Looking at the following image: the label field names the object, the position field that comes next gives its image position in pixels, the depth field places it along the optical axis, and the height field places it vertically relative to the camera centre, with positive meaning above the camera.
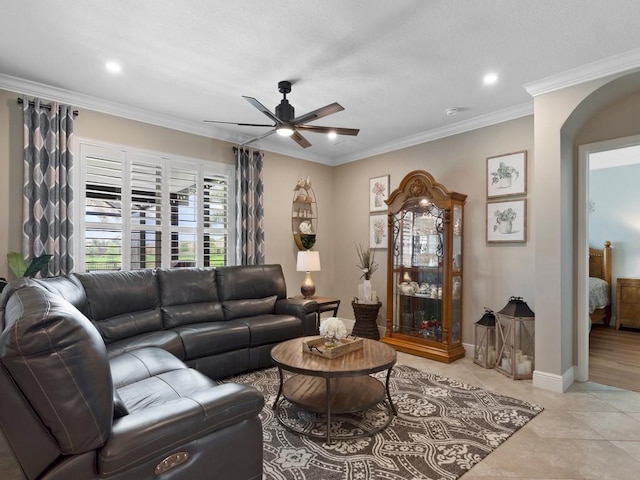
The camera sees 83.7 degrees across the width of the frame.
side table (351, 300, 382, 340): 5.06 -1.09
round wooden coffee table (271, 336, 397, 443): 2.42 -1.14
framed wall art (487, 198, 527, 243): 3.96 +0.25
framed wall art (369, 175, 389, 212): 5.44 +0.78
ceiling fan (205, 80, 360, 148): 3.13 +1.06
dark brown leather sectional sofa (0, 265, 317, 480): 1.18 -0.71
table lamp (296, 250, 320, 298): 4.97 -0.33
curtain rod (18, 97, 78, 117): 3.43 +1.36
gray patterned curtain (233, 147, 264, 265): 4.90 +0.48
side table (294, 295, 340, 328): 4.49 -0.81
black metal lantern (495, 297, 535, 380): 3.62 -1.02
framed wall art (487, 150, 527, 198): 3.97 +0.79
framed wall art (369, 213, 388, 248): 5.44 +0.19
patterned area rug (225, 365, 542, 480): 2.11 -1.33
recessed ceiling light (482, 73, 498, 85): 3.24 +1.53
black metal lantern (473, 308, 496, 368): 3.96 -1.10
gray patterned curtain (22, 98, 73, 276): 3.42 +0.56
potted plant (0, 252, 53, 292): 3.21 -0.21
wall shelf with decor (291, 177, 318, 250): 5.64 +0.44
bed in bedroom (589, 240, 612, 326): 5.40 -0.64
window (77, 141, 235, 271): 3.90 +0.39
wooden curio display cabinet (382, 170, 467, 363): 4.23 -0.33
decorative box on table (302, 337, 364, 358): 2.67 -0.82
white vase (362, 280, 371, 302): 5.12 -0.70
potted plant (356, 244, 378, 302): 5.13 -0.36
